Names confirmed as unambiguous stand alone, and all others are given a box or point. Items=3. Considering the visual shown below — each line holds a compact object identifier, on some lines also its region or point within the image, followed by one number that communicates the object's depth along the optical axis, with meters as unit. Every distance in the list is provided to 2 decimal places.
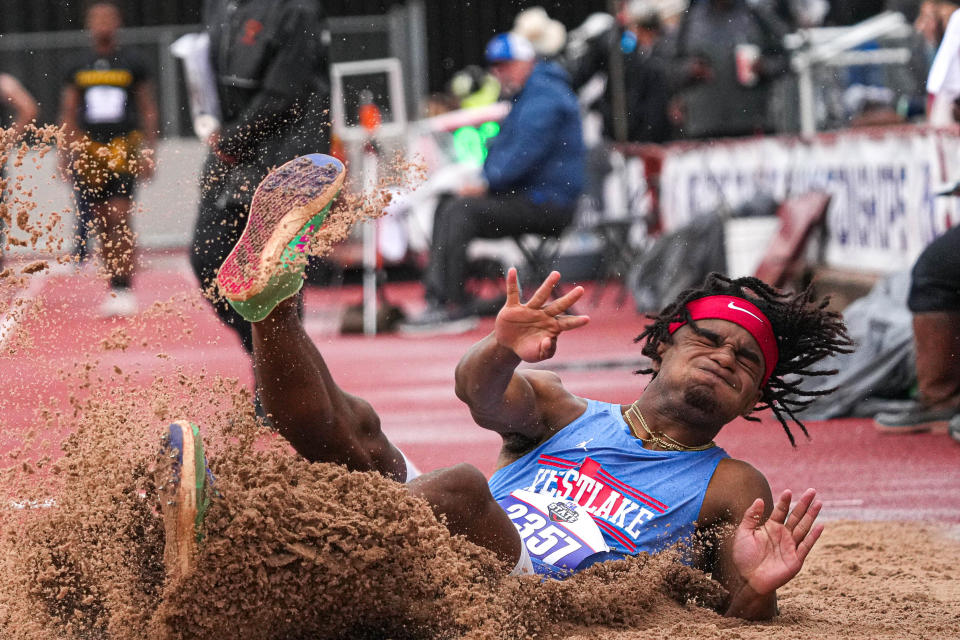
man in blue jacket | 17.50
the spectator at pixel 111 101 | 20.67
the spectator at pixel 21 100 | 17.91
